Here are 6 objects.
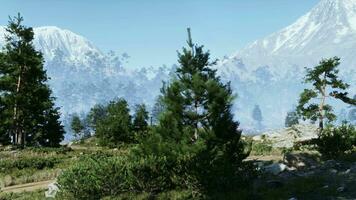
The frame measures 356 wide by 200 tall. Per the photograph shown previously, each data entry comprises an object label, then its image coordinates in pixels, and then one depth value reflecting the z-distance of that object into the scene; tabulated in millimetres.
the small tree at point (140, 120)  66112
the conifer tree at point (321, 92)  48094
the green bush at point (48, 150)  47934
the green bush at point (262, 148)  50494
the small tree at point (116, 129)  62000
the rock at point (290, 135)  51188
